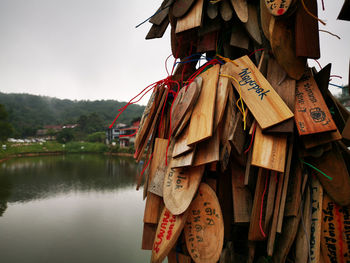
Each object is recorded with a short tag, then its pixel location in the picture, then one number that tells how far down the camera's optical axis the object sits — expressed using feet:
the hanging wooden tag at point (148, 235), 3.06
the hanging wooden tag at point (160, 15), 3.49
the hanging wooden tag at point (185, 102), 2.63
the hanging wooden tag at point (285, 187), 2.33
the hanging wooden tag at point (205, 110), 2.32
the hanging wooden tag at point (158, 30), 3.64
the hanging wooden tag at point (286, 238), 2.41
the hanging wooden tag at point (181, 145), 2.41
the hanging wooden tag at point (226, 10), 2.94
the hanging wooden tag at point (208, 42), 3.25
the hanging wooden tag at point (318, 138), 2.16
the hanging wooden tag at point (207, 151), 2.32
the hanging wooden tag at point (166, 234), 2.31
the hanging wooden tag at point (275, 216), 2.33
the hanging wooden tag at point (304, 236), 2.32
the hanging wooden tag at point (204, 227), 2.27
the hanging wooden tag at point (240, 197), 2.59
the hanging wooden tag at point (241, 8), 2.80
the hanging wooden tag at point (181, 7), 3.00
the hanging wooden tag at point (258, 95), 2.23
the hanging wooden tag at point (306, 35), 2.21
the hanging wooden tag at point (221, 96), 2.49
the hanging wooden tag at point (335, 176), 2.23
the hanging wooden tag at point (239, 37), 3.06
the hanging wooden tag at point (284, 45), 2.25
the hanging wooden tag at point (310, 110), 2.13
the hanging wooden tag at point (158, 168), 2.81
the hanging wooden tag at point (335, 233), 2.21
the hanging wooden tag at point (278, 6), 2.05
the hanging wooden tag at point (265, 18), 2.39
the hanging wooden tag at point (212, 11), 3.00
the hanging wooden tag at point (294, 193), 2.45
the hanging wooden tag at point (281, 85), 2.20
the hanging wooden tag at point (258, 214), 2.44
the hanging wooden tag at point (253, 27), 2.88
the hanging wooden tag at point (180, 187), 2.32
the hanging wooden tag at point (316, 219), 2.25
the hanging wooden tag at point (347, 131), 2.10
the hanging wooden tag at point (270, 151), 2.07
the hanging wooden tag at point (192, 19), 2.87
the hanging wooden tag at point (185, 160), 2.32
